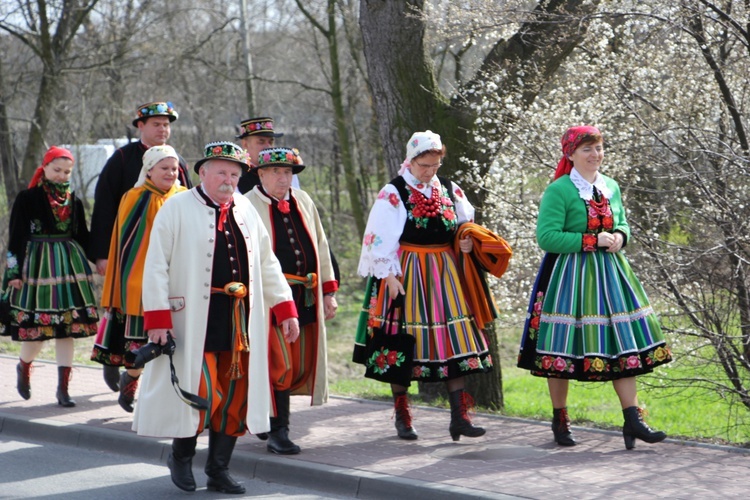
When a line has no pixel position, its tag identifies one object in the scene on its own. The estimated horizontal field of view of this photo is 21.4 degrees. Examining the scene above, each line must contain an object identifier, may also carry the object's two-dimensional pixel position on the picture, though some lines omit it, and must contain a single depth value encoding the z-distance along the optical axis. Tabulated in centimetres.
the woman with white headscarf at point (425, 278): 1297
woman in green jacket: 1236
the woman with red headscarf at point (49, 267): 1622
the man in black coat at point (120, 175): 1489
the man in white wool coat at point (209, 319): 1074
